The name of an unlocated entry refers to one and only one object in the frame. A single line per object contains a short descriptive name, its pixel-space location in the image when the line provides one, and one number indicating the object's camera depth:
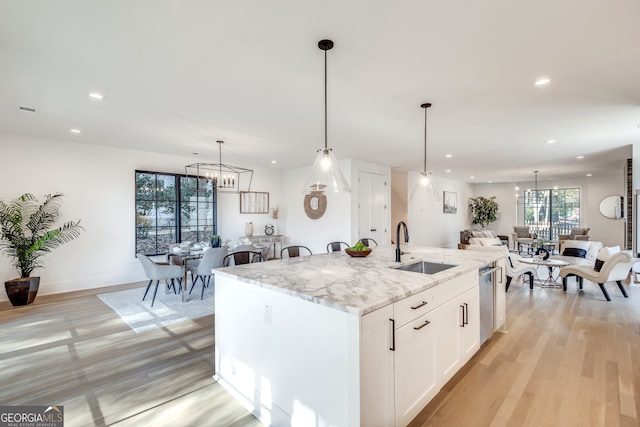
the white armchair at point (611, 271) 4.49
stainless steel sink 2.86
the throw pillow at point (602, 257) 4.76
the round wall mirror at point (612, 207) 9.48
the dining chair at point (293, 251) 4.11
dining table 4.63
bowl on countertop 3.15
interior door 7.02
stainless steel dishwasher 2.86
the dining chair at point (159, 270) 4.28
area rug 3.74
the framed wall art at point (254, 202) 7.59
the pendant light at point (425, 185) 3.59
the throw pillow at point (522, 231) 10.86
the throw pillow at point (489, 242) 7.94
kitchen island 1.52
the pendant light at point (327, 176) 2.55
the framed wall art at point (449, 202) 10.48
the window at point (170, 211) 5.94
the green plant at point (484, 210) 11.67
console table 7.39
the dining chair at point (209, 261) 4.48
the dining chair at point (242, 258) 3.83
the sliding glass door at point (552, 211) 10.75
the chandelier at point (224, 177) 5.37
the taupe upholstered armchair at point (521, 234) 10.59
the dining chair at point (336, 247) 4.76
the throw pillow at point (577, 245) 6.68
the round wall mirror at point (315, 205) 7.39
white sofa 6.39
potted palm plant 4.44
